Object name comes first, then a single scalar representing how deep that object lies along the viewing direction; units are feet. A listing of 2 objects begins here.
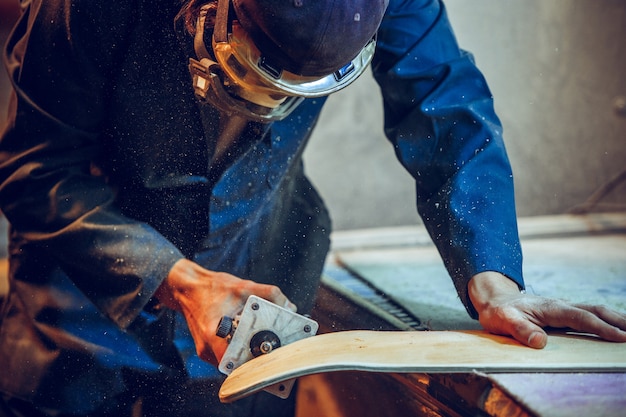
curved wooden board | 5.04
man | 5.37
